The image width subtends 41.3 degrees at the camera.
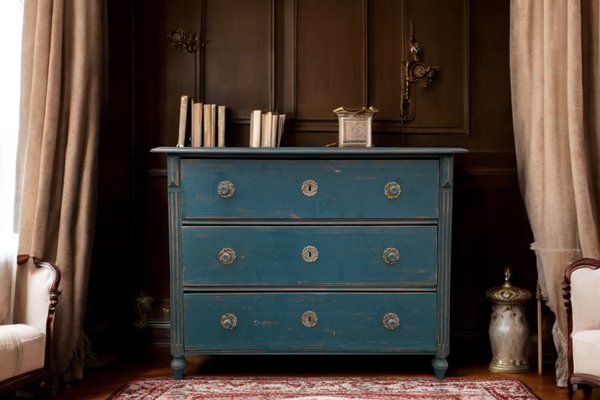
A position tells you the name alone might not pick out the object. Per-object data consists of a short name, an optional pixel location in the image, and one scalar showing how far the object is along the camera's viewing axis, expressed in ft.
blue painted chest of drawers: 12.69
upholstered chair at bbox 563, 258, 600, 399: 10.86
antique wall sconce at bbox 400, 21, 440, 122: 14.87
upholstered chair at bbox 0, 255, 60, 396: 10.52
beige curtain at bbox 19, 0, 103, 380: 11.94
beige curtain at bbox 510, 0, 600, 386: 12.21
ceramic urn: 13.64
